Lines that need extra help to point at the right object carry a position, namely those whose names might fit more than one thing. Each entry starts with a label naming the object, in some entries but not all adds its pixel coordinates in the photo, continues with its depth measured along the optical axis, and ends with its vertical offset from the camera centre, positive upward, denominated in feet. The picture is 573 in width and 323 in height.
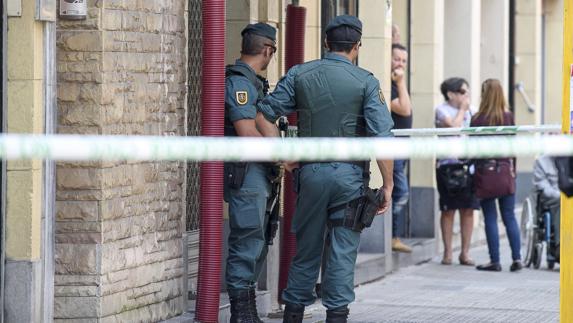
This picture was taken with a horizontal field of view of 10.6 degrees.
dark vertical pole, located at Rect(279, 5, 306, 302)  63.50 +0.42
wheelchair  91.22 -2.80
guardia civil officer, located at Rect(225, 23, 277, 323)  56.73 -1.18
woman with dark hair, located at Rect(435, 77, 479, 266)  92.15 -1.55
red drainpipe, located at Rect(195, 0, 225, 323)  55.31 -0.71
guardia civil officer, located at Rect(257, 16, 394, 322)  53.93 -0.46
